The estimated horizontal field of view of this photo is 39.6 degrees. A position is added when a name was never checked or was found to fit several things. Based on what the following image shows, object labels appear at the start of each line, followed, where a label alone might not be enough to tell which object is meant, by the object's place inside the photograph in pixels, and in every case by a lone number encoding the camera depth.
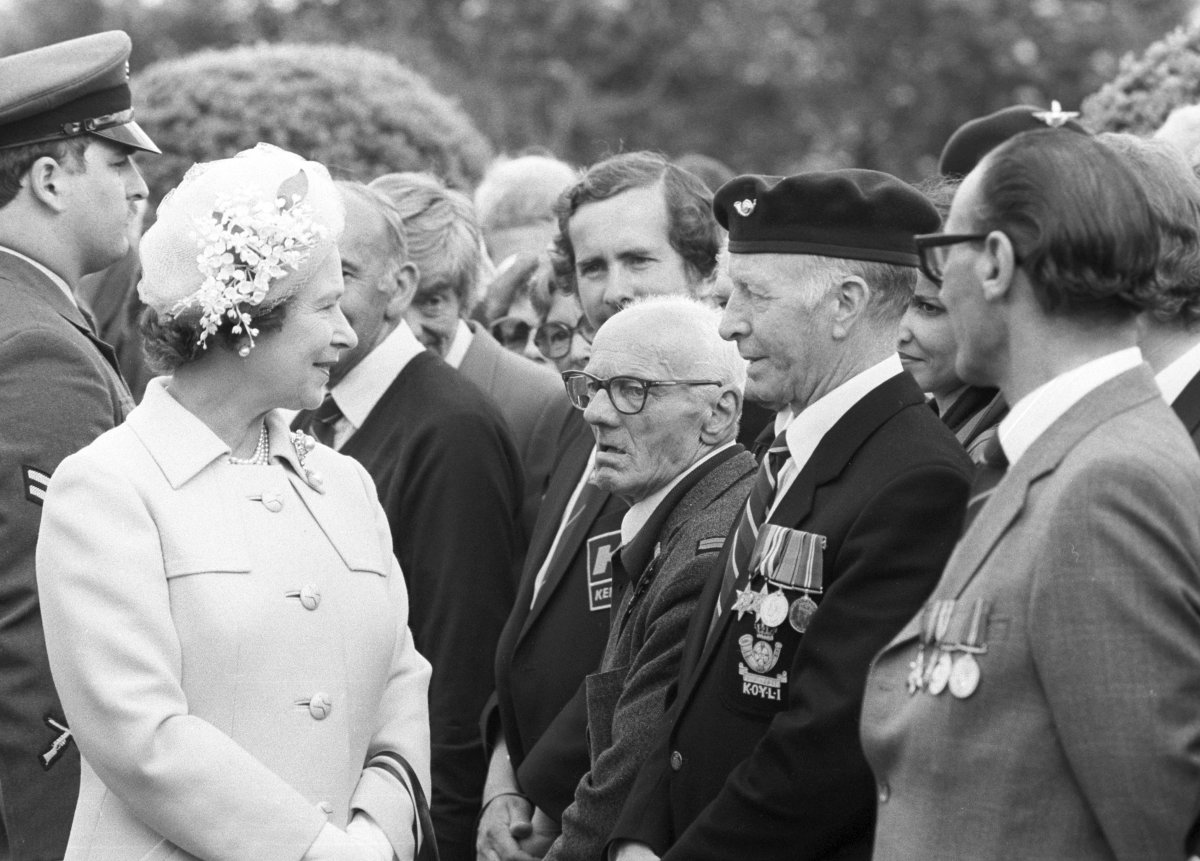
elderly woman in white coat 3.34
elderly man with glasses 4.05
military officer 4.09
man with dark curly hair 4.53
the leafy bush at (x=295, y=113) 9.02
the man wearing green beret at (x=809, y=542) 3.35
